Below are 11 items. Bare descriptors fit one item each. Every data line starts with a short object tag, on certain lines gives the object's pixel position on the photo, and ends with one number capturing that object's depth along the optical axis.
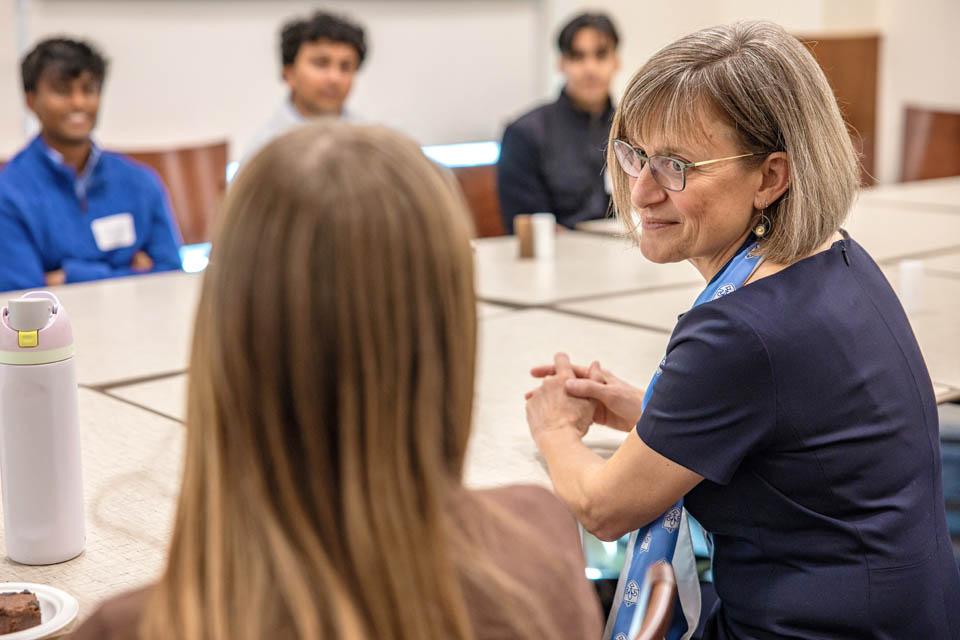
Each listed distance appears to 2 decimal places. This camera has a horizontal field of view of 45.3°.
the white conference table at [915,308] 2.16
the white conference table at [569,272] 2.73
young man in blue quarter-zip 3.19
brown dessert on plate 1.06
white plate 1.05
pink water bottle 1.18
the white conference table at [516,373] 1.58
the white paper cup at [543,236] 3.13
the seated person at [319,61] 4.01
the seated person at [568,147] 4.06
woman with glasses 1.23
